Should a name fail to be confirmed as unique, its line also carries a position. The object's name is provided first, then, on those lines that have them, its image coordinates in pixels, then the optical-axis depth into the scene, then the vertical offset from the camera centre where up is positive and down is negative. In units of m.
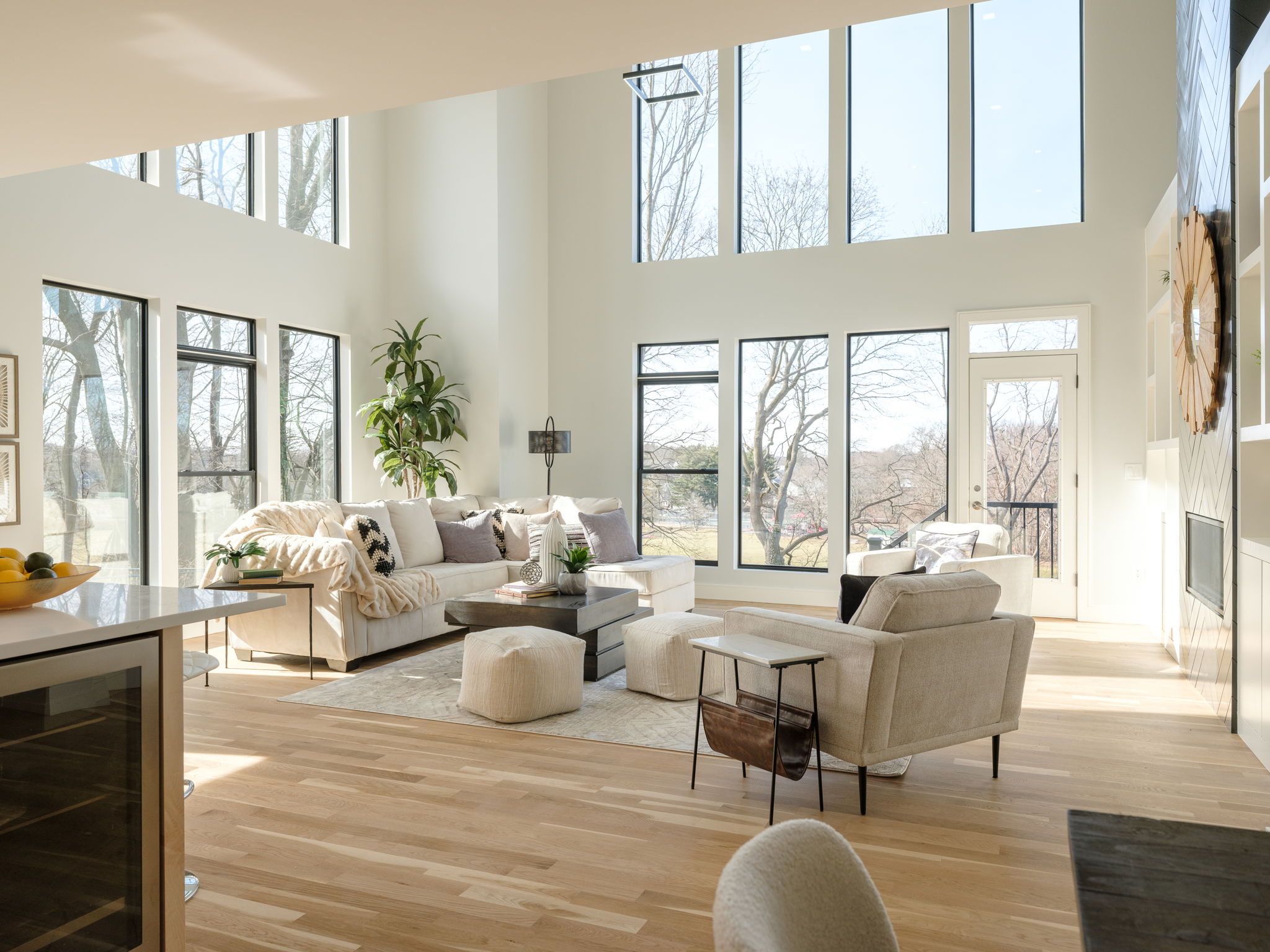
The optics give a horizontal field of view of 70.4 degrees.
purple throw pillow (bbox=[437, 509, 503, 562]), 6.61 -0.56
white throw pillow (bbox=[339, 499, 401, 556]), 6.00 -0.31
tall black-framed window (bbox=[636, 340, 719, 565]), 8.08 +0.14
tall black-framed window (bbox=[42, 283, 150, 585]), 5.34 +0.22
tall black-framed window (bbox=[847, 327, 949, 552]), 7.34 +0.26
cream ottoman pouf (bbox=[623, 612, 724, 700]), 4.54 -1.00
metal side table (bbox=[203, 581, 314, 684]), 4.96 -0.67
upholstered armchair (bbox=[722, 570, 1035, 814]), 2.97 -0.70
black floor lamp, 7.66 +0.20
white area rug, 3.94 -1.18
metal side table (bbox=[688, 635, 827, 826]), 2.85 -0.62
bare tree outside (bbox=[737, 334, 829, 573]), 7.71 +0.10
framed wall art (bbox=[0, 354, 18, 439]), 4.88 +0.39
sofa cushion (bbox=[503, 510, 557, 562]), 7.00 -0.53
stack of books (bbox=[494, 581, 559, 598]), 5.01 -0.70
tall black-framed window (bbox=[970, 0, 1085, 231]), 6.93 +2.76
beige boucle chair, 0.79 -0.41
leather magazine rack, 3.05 -0.93
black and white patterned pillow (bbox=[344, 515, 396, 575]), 5.51 -0.46
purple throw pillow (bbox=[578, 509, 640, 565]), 6.79 -0.56
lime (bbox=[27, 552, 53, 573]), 1.91 -0.20
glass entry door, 6.88 +0.03
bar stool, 3.09 -0.70
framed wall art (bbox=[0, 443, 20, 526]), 4.88 -0.09
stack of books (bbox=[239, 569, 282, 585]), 5.01 -0.62
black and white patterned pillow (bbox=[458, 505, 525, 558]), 7.03 -0.48
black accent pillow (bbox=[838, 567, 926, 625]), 3.57 -0.50
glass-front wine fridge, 1.67 -0.66
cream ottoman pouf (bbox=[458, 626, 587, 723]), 4.12 -0.97
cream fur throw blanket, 5.11 -0.53
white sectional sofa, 5.21 -0.84
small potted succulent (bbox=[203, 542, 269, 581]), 4.93 -0.49
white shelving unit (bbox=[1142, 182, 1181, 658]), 5.63 +0.13
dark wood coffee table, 4.77 -0.82
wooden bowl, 1.86 -0.26
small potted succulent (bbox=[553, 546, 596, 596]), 5.14 -0.61
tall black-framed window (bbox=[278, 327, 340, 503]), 7.18 +0.44
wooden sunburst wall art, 4.19 +0.71
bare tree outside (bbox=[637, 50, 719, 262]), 8.12 +2.71
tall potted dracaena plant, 7.63 +0.38
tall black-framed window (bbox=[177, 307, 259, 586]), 6.27 +0.27
